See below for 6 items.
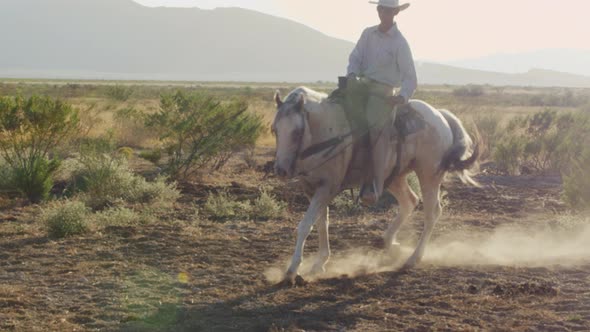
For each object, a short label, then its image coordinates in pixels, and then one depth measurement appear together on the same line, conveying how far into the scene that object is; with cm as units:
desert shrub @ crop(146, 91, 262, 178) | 1573
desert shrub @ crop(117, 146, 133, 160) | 1861
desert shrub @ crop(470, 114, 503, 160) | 2464
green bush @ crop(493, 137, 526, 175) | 1867
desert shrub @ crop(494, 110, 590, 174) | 1858
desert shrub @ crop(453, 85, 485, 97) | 7994
